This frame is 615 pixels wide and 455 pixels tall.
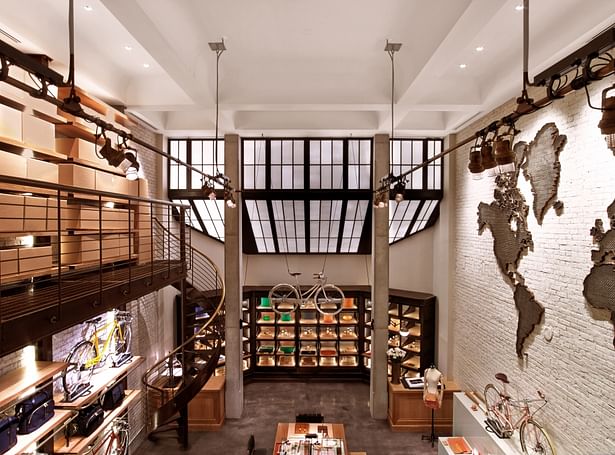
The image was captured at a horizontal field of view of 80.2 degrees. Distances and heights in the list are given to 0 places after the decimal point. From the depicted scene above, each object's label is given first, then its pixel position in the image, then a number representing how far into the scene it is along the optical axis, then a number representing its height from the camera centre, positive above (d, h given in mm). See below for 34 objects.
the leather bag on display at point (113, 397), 5480 -2660
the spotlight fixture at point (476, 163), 3292 +567
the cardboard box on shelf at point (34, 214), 3848 +103
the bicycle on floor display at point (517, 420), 4859 -2857
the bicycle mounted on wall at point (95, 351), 4766 -1898
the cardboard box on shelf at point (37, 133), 4172 +1087
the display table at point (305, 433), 5926 -3701
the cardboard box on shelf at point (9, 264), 3490 -397
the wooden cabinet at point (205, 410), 7688 -3940
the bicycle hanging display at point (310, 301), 8923 -1938
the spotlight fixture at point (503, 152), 2803 +572
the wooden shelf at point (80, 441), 4704 -2890
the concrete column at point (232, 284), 8117 -1336
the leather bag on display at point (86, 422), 4875 -2693
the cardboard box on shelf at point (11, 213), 3594 +104
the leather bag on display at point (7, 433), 3546 -2072
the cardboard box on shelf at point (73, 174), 4844 +659
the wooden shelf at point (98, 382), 4520 -2217
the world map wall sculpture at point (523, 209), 4766 +254
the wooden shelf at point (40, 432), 3666 -2273
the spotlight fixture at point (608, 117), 1878 +570
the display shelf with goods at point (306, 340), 9992 -3199
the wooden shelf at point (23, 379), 3625 -1707
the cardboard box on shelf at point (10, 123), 3861 +1083
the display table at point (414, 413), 7605 -3933
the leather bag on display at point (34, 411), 3898 -2071
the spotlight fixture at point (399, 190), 5355 +522
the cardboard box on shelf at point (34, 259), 3736 -389
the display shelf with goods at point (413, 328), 8891 -2581
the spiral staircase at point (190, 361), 6461 -2870
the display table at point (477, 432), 5242 -3293
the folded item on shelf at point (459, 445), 5953 -3673
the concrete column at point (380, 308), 8172 -1874
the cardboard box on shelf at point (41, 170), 4148 +631
